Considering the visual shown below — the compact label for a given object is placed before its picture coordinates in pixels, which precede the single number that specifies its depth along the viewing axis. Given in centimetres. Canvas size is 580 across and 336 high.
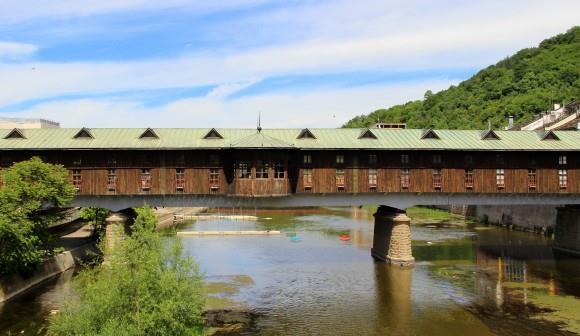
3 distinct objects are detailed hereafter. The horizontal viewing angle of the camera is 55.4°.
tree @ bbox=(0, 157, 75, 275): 3678
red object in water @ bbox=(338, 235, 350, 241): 6694
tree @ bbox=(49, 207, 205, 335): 2244
